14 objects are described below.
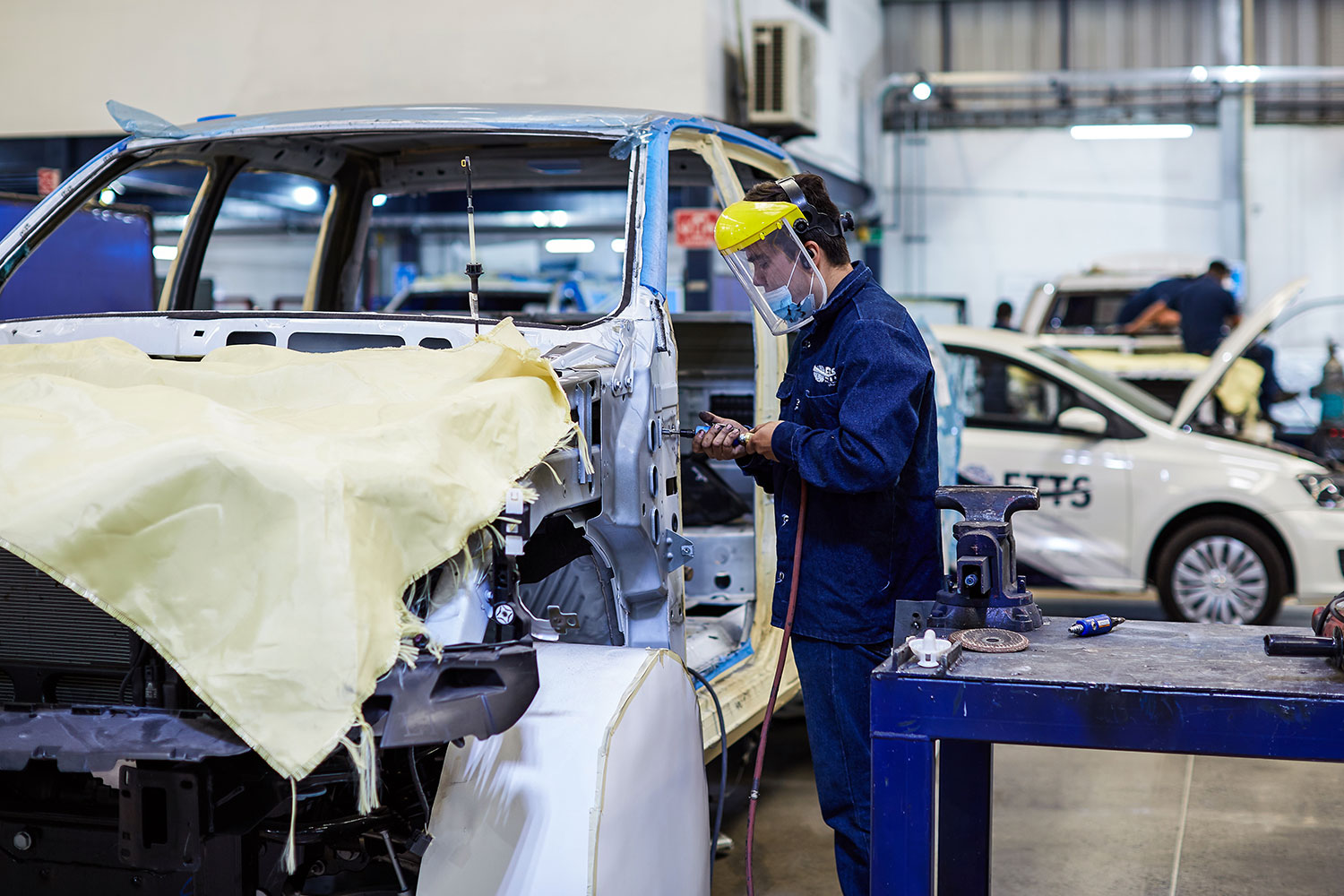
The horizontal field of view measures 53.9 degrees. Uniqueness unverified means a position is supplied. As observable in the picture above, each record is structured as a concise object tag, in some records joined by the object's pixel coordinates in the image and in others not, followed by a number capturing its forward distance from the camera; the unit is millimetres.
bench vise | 2611
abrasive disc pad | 2484
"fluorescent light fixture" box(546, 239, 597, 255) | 21953
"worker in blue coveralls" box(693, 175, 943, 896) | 3041
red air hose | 3092
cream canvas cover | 1924
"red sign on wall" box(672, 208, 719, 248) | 10688
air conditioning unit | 10859
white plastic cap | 2324
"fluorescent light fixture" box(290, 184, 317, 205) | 14692
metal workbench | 2111
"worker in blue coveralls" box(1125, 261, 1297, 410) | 10703
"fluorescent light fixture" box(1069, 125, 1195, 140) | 18609
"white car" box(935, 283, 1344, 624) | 7156
